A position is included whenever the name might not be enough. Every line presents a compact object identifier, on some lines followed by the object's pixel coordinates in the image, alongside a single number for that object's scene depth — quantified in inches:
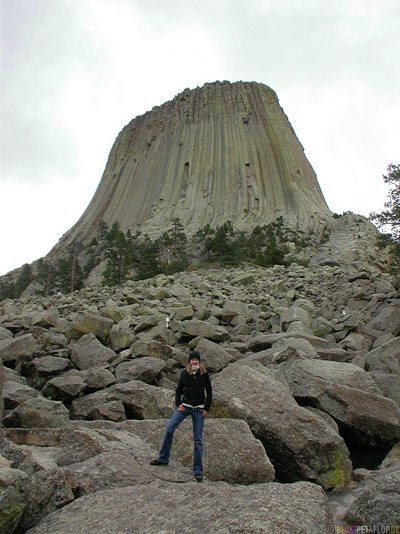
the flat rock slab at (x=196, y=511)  103.9
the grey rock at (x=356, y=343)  337.7
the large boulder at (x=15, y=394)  200.5
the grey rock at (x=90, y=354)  270.7
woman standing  154.4
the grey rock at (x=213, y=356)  257.2
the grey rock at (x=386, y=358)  283.3
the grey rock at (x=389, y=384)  241.8
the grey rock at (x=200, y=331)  334.3
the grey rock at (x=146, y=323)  338.4
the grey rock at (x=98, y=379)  230.7
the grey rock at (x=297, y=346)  275.0
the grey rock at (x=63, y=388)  222.2
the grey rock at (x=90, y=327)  323.3
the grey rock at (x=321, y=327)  390.6
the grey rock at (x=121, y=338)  303.6
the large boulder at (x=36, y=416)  180.2
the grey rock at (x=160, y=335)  319.3
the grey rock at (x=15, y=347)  267.0
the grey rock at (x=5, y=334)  321.8
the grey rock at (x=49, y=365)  248.8
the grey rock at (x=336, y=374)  230.4
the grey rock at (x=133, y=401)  200.8
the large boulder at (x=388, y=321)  389.1
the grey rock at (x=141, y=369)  236.9
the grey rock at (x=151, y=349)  270.8
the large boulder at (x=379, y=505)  120.7
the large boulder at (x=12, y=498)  106.3
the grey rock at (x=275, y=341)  327.9
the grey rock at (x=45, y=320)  350.9
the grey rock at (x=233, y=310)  415.8
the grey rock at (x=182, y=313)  390.9
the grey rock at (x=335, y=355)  295.7
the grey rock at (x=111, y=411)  194.4
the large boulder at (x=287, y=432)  173.6
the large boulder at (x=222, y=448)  161.2
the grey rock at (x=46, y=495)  112.0
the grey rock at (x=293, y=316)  397.1
